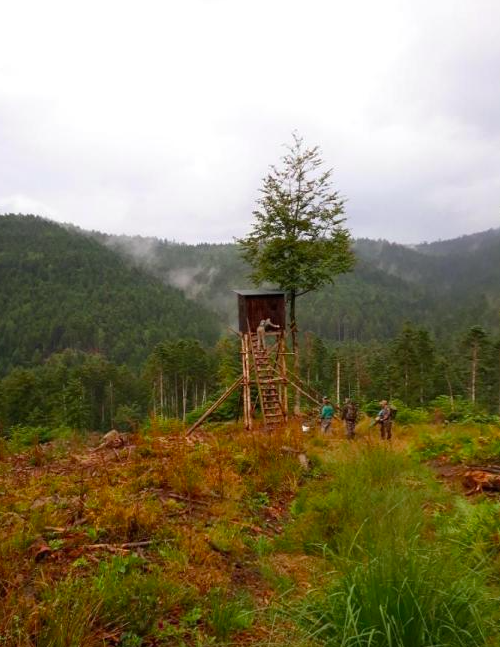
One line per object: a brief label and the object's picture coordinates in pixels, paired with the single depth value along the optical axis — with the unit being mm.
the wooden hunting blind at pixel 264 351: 16953
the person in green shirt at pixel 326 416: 15922
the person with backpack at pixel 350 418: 15094
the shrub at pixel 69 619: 3166
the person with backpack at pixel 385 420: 15120
